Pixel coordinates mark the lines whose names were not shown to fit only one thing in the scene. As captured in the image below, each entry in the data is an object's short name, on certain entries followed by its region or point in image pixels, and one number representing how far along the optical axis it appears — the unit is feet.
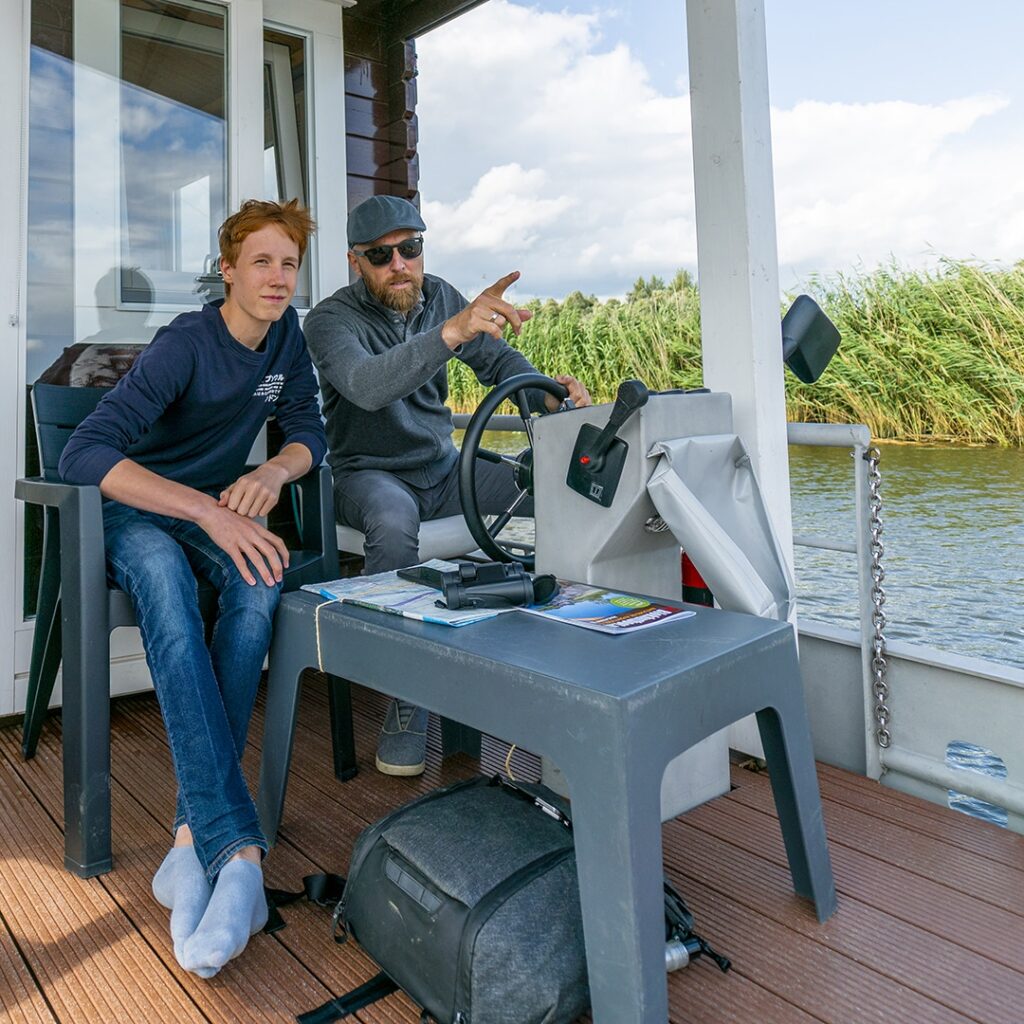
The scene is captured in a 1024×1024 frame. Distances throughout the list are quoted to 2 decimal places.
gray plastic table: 3.12
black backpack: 3.43
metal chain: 5.91
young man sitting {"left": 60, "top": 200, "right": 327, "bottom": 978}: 4.44
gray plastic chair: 5.04
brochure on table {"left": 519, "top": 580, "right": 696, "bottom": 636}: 4.04
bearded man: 6.37
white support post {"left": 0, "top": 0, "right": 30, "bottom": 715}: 7.42
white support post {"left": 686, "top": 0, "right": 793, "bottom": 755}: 6.09
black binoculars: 4.37
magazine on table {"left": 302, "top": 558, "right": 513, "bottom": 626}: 4.23
